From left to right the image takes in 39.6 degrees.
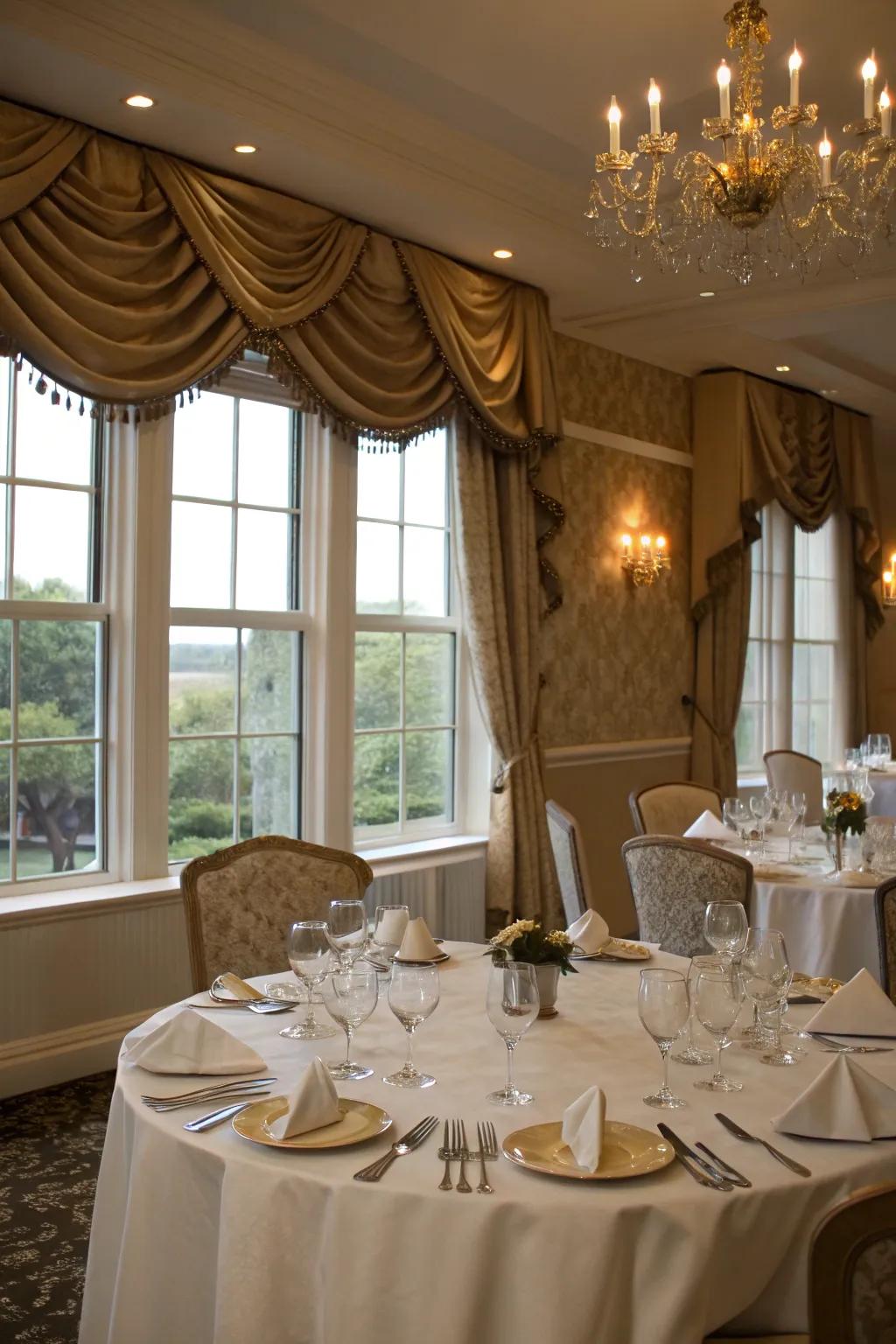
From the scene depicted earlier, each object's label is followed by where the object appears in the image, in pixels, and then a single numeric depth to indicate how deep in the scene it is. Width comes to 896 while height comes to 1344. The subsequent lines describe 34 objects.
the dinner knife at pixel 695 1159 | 1.66
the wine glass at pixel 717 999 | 1.88
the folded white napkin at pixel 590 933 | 2.88
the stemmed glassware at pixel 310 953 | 2.22
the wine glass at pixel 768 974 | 2.15
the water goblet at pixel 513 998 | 1.87
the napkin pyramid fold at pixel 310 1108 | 1.80
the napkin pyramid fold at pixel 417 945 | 2.76
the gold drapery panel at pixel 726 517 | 7.59
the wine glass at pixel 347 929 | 2.34
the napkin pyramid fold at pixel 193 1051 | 2.08
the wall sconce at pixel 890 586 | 9.81
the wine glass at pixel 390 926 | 2.72
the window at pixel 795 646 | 8.62
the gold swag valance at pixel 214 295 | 3.90
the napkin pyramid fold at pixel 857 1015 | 2.32
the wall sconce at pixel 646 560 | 6.98
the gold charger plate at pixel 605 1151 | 1.67
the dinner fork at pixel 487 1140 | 1.75
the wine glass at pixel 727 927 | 2.39
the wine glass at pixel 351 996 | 1.99
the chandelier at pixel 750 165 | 3.19
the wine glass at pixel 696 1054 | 2.15
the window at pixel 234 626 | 4.80
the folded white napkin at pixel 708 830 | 4.54
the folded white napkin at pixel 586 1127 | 1.67
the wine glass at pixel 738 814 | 4.50
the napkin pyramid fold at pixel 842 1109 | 1.81
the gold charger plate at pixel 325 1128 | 1.78
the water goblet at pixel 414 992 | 1.96
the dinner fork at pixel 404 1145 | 1.69
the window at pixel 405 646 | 5.60
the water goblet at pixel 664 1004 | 1.84
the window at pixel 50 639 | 4.24
